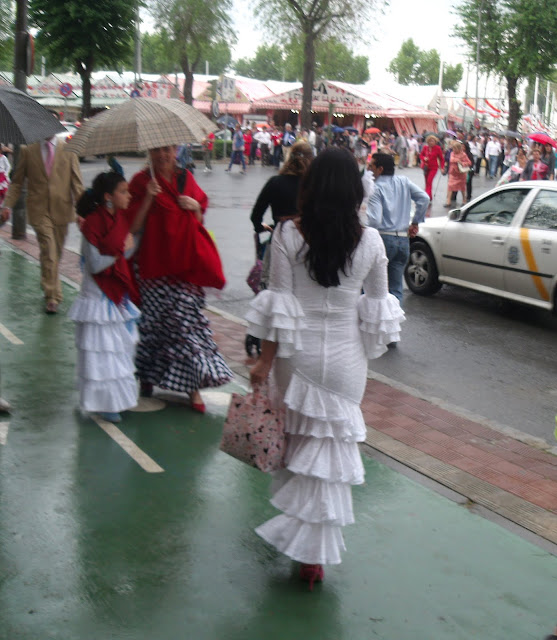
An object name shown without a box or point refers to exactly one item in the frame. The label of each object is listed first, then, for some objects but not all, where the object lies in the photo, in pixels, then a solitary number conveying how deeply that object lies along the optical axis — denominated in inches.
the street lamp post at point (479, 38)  1798.7
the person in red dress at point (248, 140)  1450.7
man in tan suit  335.0
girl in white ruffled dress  216.5
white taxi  359.6
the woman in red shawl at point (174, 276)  223.8
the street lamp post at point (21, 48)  463.5
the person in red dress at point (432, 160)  831.7
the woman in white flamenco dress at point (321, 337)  136.1
